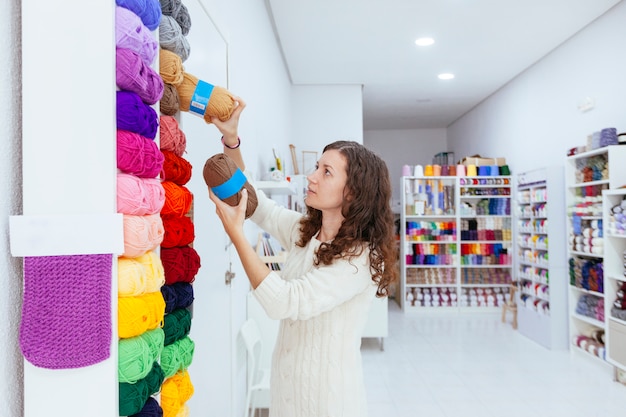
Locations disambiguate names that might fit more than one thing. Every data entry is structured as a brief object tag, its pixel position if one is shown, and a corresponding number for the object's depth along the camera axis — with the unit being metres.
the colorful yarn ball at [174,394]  1.00
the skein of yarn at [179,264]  1.04
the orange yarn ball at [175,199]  1.02
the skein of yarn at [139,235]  0.76
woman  1.36
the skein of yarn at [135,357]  0.75
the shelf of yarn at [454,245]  7.13
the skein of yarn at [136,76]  0.76
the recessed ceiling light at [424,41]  4.99
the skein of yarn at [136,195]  0.76
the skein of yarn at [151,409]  0.84
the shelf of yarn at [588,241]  4.23
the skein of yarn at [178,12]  1.06
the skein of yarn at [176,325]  1.01
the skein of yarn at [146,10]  0.78
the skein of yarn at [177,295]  1.02
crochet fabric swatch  0.68
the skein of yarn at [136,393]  0.78
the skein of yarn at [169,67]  1.02
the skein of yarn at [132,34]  0.76
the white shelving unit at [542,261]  5.02
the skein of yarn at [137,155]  0.76
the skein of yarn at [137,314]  0.75
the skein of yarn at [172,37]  1.03
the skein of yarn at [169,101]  1.03
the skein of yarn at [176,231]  1.03
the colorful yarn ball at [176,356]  0.98
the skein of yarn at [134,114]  0.77
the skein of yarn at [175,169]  1.03
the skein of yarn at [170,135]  1.02
